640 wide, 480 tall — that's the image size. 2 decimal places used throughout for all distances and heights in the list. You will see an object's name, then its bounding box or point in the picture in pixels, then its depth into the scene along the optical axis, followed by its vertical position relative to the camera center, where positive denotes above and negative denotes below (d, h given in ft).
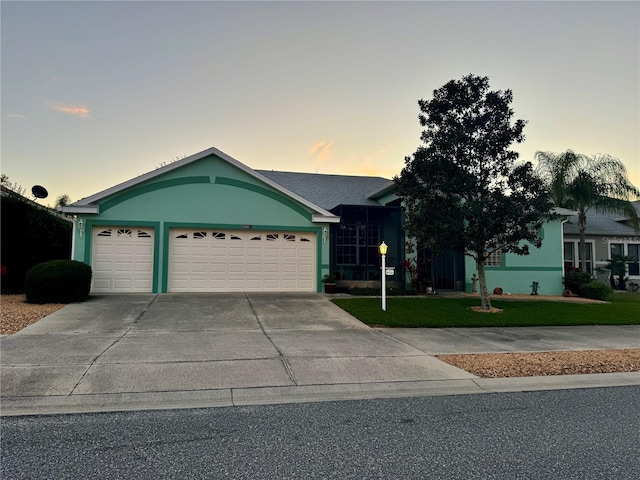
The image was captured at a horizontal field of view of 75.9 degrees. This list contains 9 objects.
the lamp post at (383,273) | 37.37 -1.05
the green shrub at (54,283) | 36.96 -2.01
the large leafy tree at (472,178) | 38.01 +8.04
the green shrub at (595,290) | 54.39 -3.73
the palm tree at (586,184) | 65.36 +12.74
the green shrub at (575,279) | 58.39 -2.37
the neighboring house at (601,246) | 71.46 +3.08
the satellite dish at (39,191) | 51.44 +8.81
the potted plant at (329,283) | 49.99 -2.59
